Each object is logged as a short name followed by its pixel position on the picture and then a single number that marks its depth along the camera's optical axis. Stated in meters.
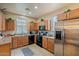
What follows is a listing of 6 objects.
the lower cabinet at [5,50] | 1.19
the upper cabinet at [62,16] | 1.25
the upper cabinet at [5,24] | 1.14
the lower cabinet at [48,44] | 1.31
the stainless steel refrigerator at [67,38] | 1.17
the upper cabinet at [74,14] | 1.18
